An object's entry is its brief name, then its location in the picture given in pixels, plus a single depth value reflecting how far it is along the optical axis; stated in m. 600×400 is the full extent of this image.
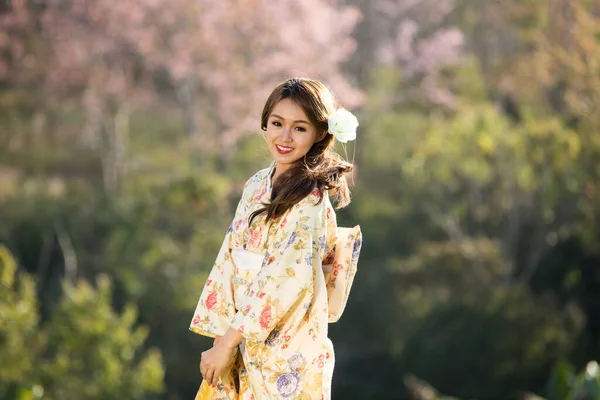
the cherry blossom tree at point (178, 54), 15.38
